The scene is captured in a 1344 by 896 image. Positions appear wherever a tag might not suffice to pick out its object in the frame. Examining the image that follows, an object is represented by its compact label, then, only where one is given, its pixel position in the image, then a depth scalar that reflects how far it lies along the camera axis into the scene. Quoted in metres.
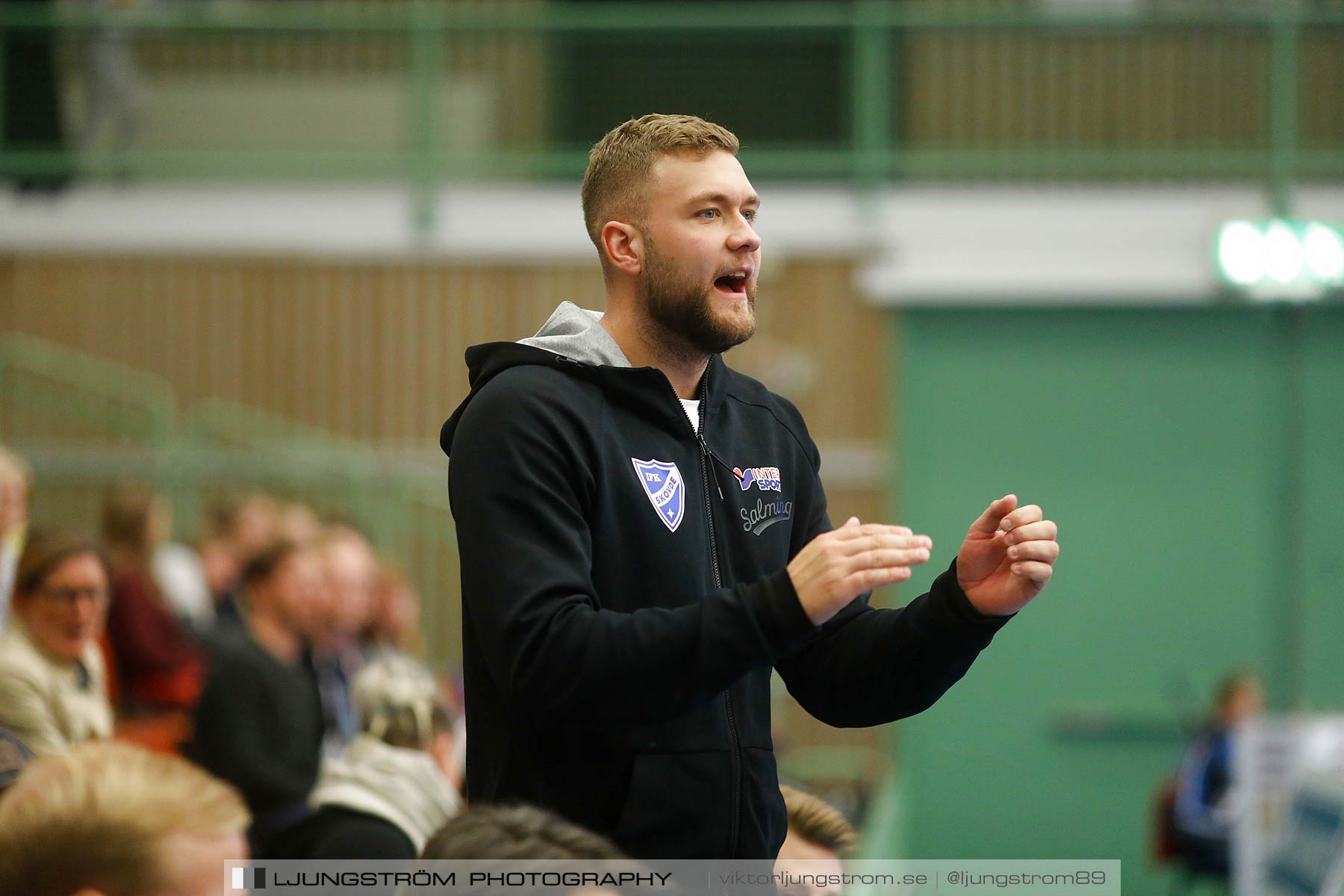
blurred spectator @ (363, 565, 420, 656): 13.20
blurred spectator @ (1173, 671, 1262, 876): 14.71
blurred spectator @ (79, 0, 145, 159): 18.55
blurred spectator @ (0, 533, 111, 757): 6.62
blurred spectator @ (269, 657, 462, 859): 6.05
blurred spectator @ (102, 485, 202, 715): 10.28
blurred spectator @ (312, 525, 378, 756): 10.81
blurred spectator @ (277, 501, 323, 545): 11.18
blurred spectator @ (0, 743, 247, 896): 2.95
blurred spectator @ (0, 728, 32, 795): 4.37
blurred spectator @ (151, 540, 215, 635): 12.85
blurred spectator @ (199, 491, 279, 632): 12.70
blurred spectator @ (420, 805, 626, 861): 3.03
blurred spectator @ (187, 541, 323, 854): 8.94
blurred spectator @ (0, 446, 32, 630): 8.35
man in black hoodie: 3.47
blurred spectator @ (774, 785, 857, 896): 5.11
